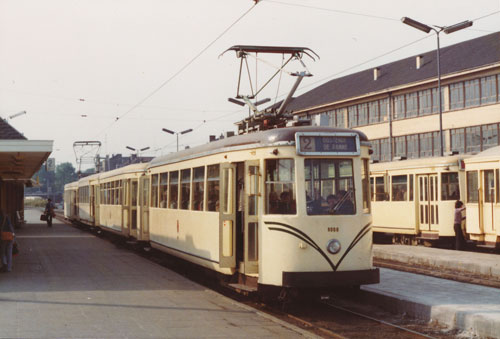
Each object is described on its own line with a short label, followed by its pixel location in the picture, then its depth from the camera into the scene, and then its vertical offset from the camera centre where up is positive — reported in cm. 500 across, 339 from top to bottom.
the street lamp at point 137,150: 5928 +452
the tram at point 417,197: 2314 +16
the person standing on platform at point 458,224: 2189 -68
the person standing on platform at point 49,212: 4269 -33
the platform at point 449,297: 982 -151
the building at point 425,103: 4528 +704
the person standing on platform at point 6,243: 1603 -79
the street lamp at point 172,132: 5588 +559
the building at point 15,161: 1733 +143
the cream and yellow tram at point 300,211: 1111 -12
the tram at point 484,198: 2064 +9
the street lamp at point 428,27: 2558 +623
